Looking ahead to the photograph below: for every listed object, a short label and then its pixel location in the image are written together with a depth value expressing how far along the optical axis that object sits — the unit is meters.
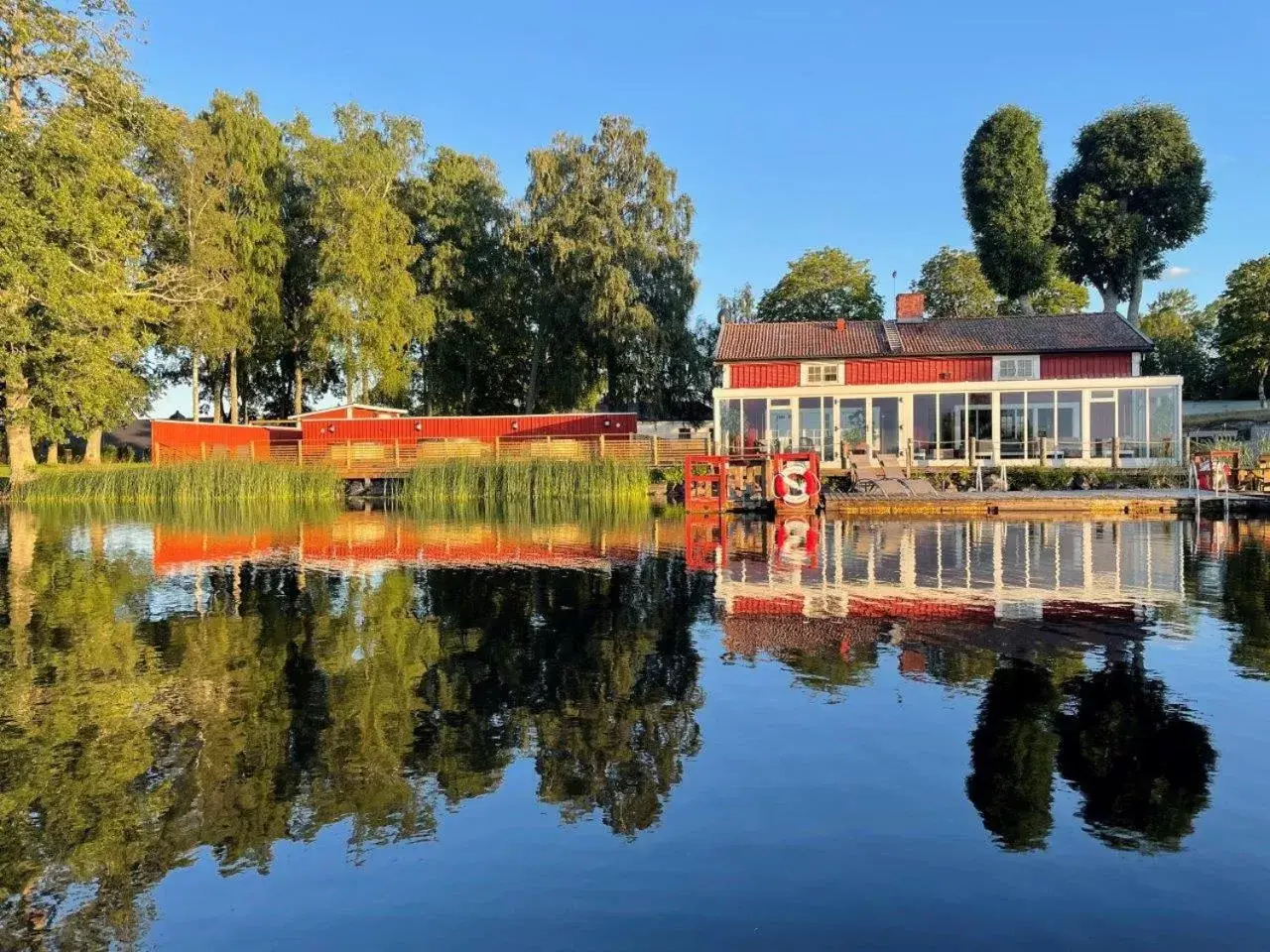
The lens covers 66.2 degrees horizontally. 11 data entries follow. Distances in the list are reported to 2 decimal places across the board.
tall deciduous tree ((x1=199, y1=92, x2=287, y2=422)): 44.94
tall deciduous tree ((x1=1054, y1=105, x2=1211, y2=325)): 50.12
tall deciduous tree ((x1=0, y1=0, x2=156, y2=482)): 31.56
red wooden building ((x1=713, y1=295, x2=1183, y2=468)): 31.34
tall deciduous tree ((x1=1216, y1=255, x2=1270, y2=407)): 43.81
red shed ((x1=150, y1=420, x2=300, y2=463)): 38.56
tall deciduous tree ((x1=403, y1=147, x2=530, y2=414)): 49.53
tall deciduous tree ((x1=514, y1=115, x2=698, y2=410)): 44.84
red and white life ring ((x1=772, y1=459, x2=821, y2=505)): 25.97
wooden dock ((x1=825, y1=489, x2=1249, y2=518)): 24.89
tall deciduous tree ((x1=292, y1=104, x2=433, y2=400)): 44.34
